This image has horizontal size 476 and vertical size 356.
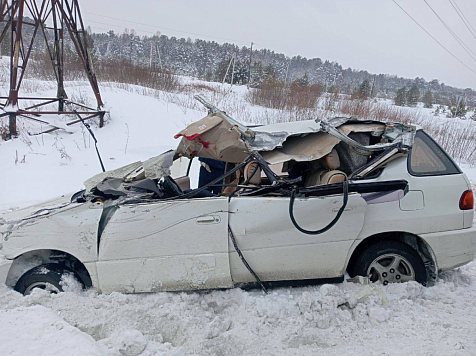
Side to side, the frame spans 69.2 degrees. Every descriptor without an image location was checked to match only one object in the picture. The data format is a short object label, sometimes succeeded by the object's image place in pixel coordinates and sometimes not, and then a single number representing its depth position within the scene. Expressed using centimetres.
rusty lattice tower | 881
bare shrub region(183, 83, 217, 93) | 1926
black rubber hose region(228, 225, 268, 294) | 300
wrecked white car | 298
